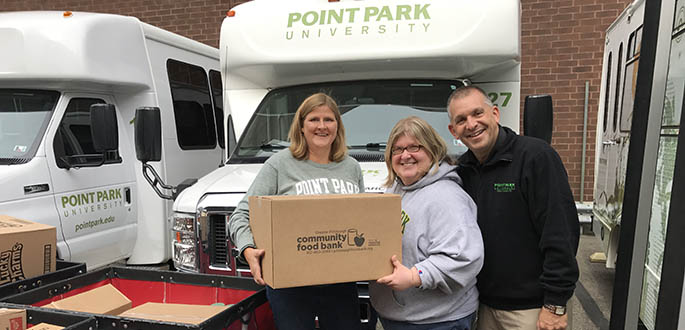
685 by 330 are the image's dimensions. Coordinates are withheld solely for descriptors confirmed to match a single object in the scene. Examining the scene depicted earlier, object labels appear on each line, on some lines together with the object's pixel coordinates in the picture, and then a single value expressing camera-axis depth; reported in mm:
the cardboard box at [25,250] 2492
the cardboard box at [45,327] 2018
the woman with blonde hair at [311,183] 2262
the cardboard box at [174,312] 2207
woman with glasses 1866
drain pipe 7824
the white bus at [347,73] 3426
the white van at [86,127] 4355
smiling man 1935
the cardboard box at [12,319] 1964
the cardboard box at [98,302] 2324
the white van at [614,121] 4659
